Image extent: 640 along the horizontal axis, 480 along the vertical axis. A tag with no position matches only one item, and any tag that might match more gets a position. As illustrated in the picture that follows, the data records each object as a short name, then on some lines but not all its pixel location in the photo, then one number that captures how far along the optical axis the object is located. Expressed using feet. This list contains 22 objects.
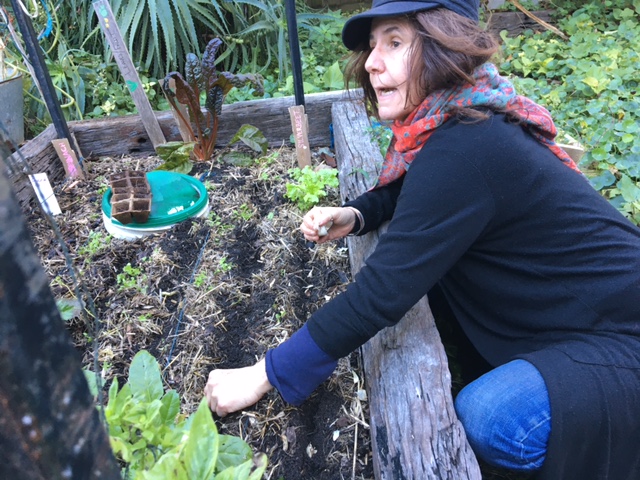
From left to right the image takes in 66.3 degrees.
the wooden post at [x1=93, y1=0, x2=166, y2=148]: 8.32
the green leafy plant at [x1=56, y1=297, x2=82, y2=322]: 5.64
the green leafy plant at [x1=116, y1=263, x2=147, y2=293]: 6.34
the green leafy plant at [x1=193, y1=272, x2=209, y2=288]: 6.26
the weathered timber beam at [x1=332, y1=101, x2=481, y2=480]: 3.65
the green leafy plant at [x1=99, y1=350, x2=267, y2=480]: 2.59
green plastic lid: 7.25
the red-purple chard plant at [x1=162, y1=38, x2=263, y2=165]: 8.45
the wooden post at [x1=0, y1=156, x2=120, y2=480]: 1.21
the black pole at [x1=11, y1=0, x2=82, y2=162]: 7.59
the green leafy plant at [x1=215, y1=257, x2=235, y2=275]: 6.49
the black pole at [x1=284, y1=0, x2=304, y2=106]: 7.70
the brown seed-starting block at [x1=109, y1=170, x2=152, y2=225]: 6.92
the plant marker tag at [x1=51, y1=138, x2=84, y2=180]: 8.61
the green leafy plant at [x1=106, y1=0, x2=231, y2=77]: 11.76
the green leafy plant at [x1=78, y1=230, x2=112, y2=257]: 7.09
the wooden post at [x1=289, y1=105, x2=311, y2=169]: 8.38
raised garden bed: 4.51
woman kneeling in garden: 3.90
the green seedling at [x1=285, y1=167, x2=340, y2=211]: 7.43
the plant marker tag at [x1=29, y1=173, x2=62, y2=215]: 7.86
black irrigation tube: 5.42
